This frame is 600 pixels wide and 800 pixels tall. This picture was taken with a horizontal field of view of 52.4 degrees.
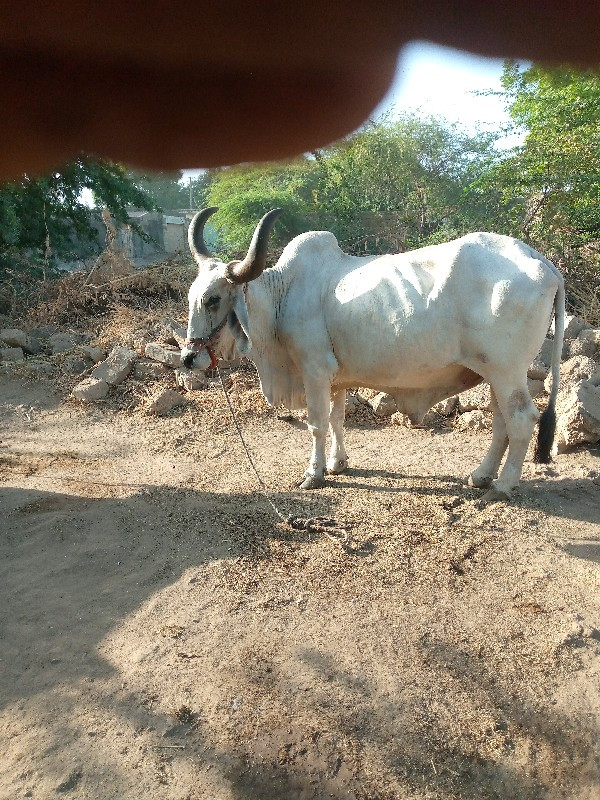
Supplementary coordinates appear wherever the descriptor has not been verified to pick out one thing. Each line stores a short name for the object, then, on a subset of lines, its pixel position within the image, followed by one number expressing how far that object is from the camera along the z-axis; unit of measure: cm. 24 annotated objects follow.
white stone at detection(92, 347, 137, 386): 707
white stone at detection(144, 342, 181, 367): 716
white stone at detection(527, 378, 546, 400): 586
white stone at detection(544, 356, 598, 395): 543
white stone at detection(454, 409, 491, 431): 569
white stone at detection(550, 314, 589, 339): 654
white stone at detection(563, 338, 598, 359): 620
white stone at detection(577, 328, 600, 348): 632
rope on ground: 360
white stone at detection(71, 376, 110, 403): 689
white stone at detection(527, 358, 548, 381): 583
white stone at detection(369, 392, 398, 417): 607
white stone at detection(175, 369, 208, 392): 696
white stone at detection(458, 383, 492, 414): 584
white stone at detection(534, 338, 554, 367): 609
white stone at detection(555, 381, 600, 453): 481
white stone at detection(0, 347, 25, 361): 788
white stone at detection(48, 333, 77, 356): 811
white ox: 377
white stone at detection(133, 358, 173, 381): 718
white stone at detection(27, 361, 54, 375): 761
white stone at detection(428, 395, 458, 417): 597
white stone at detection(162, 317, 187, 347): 712
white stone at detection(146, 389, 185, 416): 654
